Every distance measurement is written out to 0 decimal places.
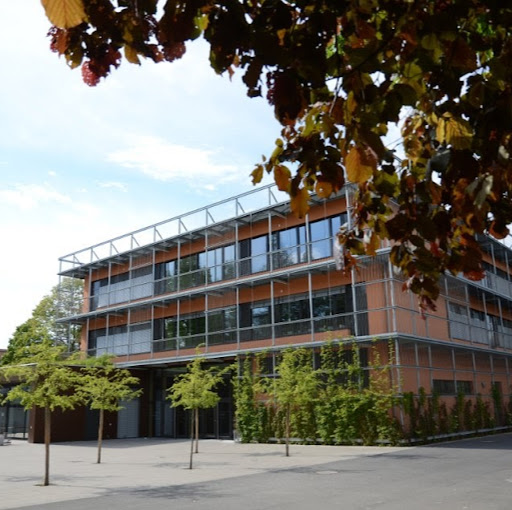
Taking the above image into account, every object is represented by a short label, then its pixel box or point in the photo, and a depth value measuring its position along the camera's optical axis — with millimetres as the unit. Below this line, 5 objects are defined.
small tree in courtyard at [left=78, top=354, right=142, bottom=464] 19625
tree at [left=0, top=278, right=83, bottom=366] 49625
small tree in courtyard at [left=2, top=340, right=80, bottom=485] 14617
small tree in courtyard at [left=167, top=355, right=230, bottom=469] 19625
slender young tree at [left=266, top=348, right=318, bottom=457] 20641
